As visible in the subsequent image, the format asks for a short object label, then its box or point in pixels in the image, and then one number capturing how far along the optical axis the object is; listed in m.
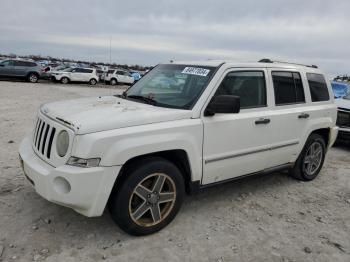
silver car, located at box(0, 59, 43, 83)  26.27
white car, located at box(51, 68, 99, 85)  29.27
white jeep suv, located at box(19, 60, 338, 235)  3.25
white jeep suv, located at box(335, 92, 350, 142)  8.09
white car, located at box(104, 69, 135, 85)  33.28
